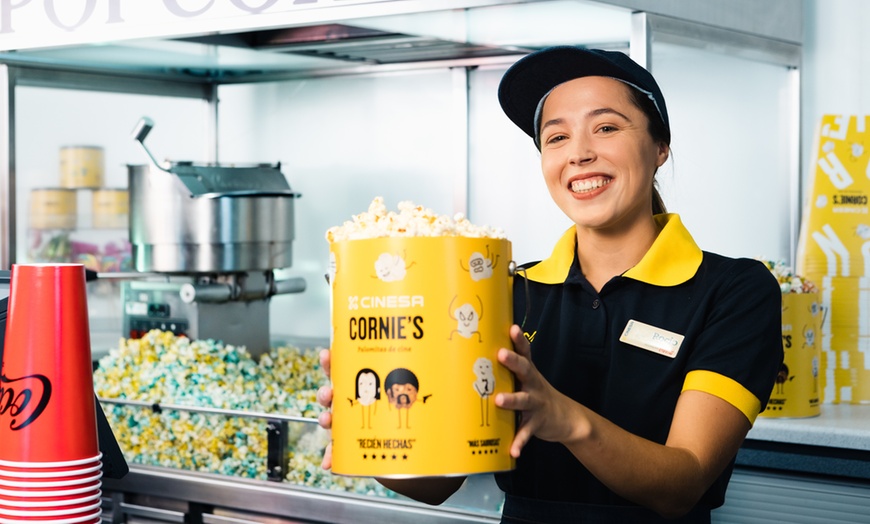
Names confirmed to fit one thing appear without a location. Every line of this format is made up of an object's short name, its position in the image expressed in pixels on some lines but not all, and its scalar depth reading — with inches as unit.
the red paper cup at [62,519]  40.0
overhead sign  76.9
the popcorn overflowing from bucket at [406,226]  36.8
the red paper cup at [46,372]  40.7
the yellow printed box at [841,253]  89.0
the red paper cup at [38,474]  40.3
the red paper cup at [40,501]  40.1
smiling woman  45.1
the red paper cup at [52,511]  40.0
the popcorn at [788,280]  81.3
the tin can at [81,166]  120.6
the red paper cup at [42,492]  40.1
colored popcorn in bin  85.6
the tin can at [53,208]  115.9
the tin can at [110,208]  121.9
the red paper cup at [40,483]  40.2
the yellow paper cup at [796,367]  80.7
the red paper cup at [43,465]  40.4
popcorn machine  108.0
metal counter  78.8
